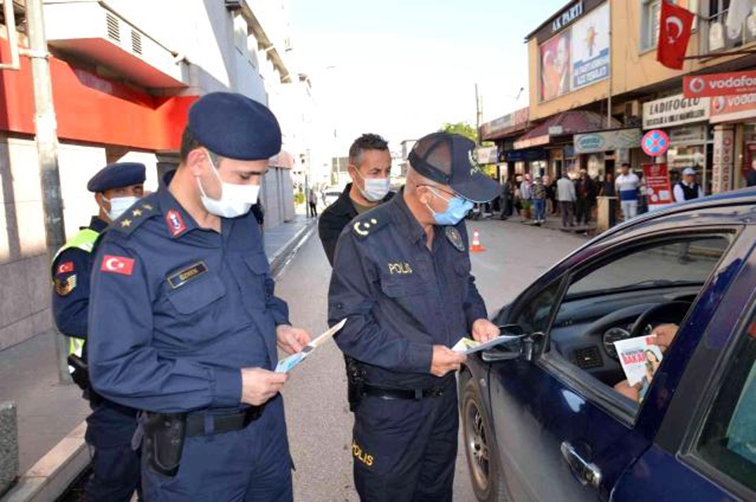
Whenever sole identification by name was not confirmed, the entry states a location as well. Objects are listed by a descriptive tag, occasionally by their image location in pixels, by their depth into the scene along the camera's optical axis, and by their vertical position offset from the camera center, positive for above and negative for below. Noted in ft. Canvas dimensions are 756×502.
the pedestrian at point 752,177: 35.90 -0.55
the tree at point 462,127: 277.44 +25.82
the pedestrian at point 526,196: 75.20 -2.56
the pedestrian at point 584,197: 61.67 -2.43
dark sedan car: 4.34 -2.20
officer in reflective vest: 8.01 -3.01
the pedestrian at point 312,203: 95.09 -3.18
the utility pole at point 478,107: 122.83 +15.73
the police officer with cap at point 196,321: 5.29 -1.28
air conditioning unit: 24.48 +7.00
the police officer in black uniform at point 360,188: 12.59 -0.12
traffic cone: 44.85 -5.47
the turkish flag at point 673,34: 39.65 +9.53
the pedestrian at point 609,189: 53.78 -1.44
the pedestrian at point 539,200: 67.15 -2.78
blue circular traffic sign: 43.11 +2.22
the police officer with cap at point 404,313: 7.19 -1.69
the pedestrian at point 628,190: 48.08 -1.45
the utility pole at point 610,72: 57.67 +10.22
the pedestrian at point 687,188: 39.81 -1.20
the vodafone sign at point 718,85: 34.83 +5.10
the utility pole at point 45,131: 14.30 +1.62
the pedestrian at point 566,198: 59.57 -2.38
